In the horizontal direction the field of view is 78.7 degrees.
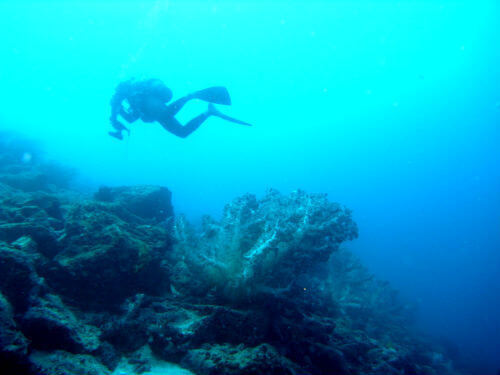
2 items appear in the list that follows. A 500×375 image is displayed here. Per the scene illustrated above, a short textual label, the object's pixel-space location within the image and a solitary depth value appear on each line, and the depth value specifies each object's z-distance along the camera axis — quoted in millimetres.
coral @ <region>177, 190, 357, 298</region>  4262
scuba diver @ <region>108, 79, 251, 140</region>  8766
